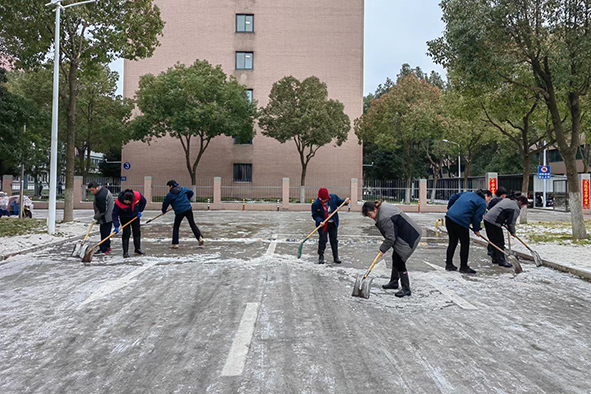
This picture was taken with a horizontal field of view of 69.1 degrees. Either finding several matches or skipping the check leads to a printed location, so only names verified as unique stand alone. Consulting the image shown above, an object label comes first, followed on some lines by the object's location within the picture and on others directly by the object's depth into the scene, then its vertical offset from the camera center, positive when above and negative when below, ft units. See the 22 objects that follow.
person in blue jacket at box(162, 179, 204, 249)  34.50 -1.33
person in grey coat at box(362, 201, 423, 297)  19.62 -1.80
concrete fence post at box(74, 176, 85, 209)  96.16 -1.70
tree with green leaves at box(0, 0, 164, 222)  51.88 +19.13
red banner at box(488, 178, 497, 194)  81.35 +1.98
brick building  116.57 +36.28
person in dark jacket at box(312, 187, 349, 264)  28.71 -1.79
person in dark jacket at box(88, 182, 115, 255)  30.89 -1.60
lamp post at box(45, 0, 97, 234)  45.39 +6.89
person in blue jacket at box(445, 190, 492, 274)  25.59 -1.56
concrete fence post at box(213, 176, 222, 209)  98.22 -0.82
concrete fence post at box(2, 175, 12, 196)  90.52 +0.00
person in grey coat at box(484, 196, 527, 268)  28.89 -1.75
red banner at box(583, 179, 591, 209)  91.45 +0.72
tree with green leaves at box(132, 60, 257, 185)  92.07 +18.64
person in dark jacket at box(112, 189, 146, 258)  30.37 -1.76
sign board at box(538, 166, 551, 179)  87.92 +4.99
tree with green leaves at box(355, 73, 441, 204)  108.88 +19.88
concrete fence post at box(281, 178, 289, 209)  98.37 -0.48
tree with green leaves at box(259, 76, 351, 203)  99.25 +17.89
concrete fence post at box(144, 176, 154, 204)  97.40 -0.23
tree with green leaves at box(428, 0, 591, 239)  41.11 +14.96
